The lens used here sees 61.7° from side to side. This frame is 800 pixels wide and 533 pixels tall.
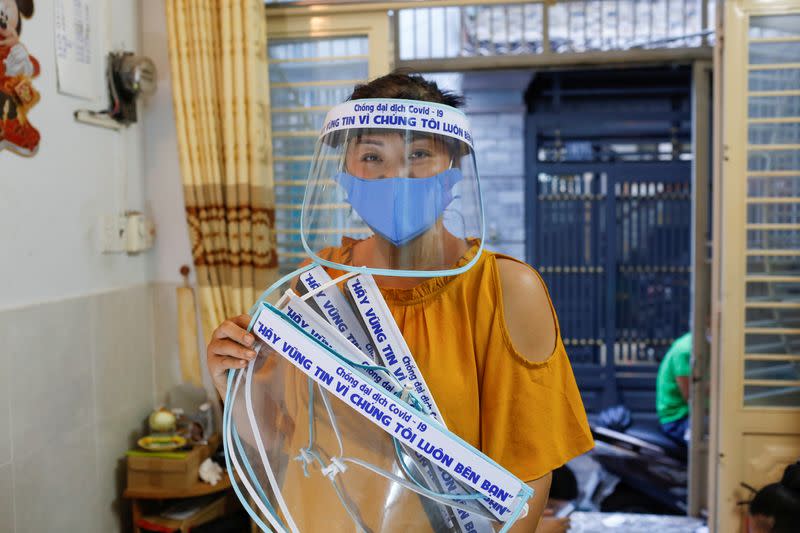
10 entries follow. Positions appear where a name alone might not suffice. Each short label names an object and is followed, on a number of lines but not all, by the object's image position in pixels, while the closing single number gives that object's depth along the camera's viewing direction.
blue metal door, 4.95
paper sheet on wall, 1.94
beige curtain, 2.28
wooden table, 2.13
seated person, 3.71
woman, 0.85
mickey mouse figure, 1.68
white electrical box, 2.15
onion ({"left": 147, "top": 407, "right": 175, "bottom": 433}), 2.26
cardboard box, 2.14
